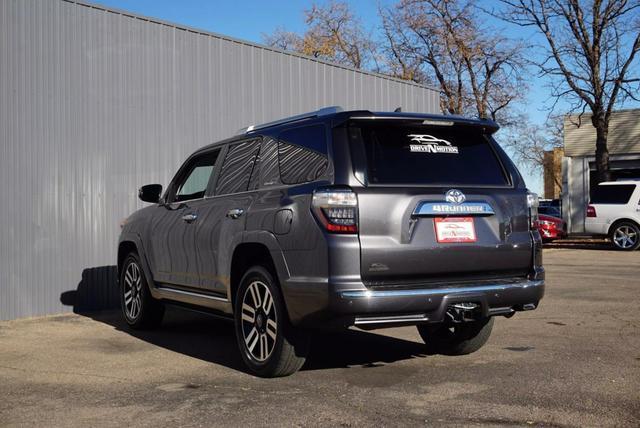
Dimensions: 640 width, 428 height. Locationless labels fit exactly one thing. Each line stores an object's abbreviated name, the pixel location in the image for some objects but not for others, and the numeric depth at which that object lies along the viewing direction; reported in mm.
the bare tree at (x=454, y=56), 36500
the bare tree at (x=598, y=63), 26859
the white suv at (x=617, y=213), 20297
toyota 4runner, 4992
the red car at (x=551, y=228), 23109
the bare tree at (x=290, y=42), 45156
